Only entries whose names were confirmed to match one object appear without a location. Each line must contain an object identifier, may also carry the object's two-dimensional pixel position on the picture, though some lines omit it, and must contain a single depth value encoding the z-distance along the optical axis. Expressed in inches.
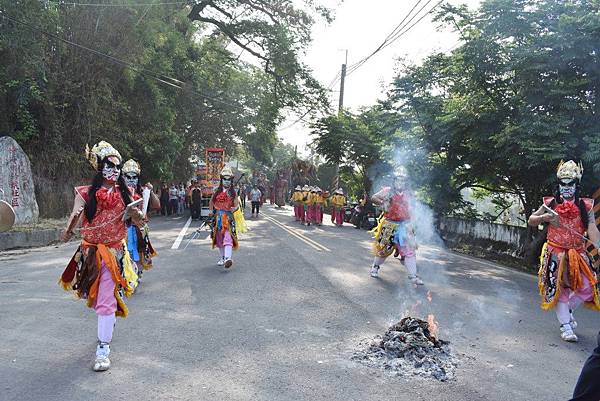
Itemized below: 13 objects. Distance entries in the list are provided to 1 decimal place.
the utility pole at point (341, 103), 1229.7
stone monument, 620.4
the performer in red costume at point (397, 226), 366.0
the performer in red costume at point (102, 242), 198.4
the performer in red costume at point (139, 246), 327.3
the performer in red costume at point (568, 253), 245.3
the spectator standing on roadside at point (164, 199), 1111.5
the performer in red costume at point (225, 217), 399.2
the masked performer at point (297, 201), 956.0
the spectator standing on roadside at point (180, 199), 1177.4
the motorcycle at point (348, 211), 1020.4
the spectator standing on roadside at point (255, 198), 1073.5
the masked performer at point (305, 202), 916.0
